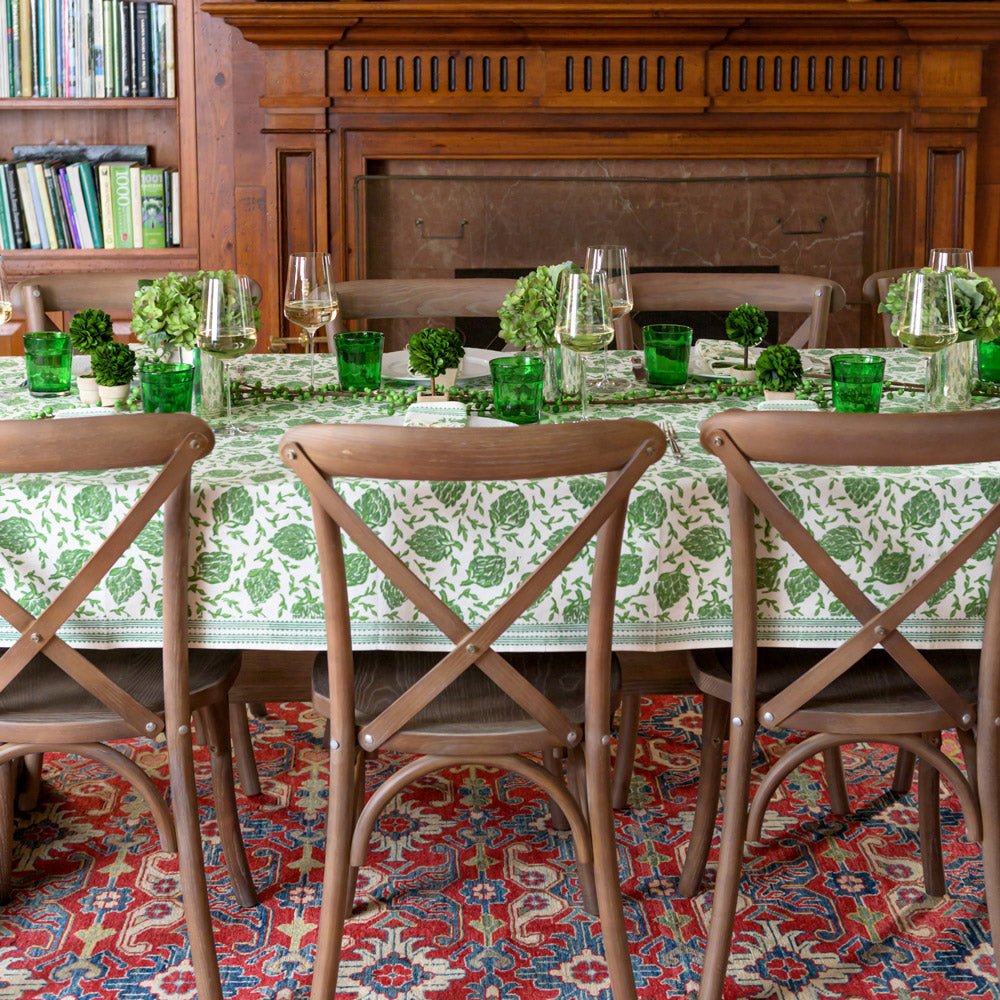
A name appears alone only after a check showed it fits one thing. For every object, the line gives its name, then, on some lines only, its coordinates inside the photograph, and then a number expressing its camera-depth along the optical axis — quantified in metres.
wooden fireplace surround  3.79
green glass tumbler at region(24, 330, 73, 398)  2.30
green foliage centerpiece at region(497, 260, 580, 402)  2.21
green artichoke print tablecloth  1.77
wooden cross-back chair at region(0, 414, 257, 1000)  1.53
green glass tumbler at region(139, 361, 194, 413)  2.09
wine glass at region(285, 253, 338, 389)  2.32
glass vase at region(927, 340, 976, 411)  2.18
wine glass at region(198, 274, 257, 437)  2.08
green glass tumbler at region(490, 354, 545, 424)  2.09
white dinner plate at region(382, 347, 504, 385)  2.46
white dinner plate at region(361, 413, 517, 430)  2.07
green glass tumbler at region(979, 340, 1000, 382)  2.34
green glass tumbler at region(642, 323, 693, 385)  2.35
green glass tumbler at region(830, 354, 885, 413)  2.09
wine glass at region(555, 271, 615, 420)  2.08
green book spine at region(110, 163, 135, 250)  4.07
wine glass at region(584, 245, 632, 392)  2.29
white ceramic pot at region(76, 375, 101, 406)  2.25
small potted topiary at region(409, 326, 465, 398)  2.26
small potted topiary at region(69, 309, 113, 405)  2.24
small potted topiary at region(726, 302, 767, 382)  2.40
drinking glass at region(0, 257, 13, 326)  2.34
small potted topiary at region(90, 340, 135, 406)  2.19
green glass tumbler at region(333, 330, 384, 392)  2.34
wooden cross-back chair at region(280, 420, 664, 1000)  1.48
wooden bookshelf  4.04
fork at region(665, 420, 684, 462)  1.90
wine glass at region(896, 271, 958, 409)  2.06
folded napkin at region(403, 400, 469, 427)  2.05
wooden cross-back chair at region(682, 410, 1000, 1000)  1.54
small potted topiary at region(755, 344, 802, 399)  2.22
